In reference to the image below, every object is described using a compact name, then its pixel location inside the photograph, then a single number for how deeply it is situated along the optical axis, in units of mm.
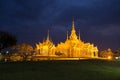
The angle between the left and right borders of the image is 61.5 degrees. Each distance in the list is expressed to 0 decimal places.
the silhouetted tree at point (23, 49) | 36721
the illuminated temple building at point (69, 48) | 36307
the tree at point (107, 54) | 44542
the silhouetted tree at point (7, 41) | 27036
